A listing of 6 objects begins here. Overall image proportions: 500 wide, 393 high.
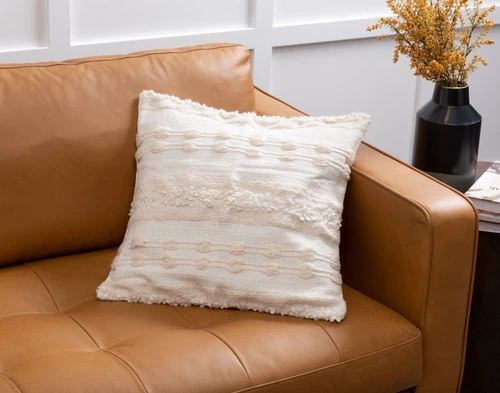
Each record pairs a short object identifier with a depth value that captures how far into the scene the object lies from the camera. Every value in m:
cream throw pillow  1.84
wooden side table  2.05
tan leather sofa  1.66
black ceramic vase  2.27
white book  2.15
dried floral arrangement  2.26
